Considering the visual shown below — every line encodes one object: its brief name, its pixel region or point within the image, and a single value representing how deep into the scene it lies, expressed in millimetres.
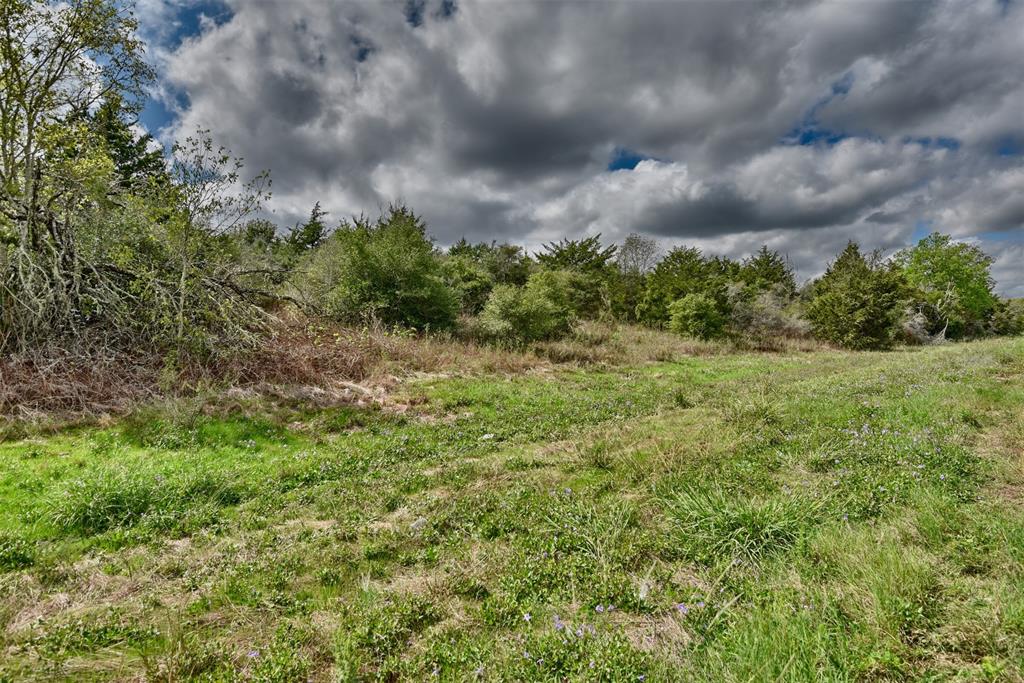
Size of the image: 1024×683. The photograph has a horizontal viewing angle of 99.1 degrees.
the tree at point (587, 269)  30547
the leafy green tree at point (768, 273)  41781
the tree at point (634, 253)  45075
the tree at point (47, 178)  8211
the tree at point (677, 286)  29062
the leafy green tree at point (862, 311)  28844
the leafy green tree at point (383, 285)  16500
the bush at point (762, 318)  30312
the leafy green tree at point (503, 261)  29294
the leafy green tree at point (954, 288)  36406
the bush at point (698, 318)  26578
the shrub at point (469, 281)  22078
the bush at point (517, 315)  18281
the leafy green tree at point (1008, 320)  38375
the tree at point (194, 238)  9562
